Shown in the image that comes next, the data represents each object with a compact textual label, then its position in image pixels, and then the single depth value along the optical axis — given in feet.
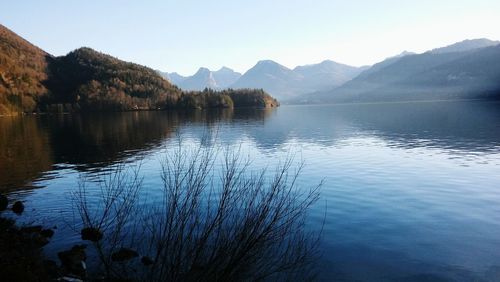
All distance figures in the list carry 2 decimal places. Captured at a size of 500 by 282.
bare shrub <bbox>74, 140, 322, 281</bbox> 37.17
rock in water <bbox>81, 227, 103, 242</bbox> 72.57
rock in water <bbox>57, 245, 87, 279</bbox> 61.94
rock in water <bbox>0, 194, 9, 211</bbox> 104.75
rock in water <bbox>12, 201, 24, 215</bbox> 101.85
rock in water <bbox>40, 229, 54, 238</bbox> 82.66
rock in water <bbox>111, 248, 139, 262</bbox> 66.49
